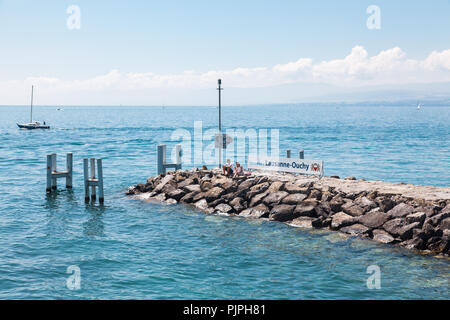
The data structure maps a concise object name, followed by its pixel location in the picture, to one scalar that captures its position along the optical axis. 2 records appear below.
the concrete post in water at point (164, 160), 34.09
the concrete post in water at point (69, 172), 32.91
